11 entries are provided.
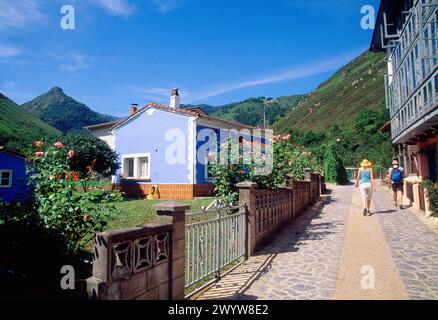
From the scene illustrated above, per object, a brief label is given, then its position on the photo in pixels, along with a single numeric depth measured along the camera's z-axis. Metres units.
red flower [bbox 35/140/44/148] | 4.31
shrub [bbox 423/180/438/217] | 7.79
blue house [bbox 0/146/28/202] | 15.91
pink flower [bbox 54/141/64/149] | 4.24
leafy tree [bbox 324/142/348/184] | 24.73
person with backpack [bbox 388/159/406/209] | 10.94
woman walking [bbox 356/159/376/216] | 9.58
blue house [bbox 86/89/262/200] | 16.19
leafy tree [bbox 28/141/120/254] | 3.77
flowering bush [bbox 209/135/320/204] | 6.35
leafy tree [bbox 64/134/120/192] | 16.95
